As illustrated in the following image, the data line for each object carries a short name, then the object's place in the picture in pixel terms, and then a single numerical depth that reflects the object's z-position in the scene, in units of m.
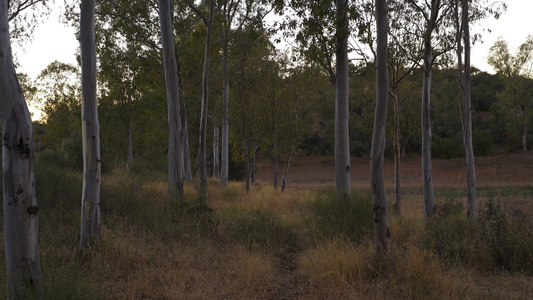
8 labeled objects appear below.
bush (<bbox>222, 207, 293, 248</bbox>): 7.75
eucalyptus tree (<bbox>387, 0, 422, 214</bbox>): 11.90
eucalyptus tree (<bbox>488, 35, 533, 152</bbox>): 41.54
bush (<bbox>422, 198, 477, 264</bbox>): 6.55
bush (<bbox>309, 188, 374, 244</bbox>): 7.63
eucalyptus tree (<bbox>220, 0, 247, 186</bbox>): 15.21
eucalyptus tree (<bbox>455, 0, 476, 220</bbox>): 10.40
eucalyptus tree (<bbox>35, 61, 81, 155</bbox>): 39.72
